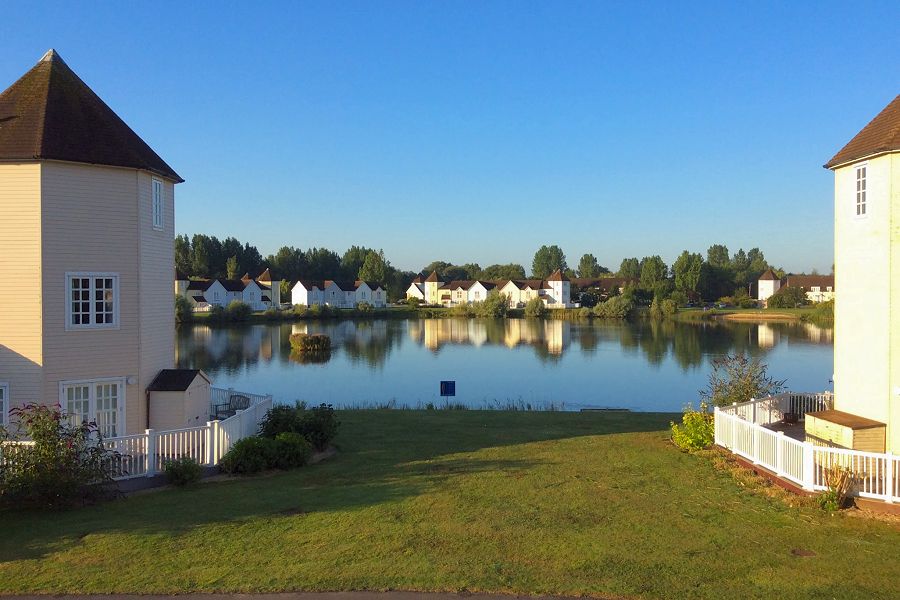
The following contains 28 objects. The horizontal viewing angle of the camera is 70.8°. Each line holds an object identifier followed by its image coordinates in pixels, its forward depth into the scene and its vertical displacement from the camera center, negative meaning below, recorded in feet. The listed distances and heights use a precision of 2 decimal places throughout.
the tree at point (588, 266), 582.35 +28.51
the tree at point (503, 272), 546.26 +22.24
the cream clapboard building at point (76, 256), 43.60 +3.07
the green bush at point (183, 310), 246.47 -4.69
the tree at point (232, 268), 412.57 +19.62
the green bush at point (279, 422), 47.03 -9.34
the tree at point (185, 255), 416.79 +28.75
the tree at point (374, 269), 444.14 +20.08
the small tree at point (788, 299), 347.97 -1.48
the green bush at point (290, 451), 41.50 -10.16
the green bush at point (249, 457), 39.88 -10.08
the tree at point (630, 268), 549.95 +25.24
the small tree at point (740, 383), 52.90 -7.48
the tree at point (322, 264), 445.78 +24.49
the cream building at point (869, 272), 38.11 +1.51
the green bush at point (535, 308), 332.19 -5.77
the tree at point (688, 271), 386.11 +15.67
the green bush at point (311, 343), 171.35 -12.48
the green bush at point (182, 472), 37.19 -10.22
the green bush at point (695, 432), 46.01 -9.99
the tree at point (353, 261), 465.06 +27.48
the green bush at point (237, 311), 268.11 -5.56
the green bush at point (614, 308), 309.22 -5.55
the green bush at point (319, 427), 47.26 -9.77
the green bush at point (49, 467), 31.40 -8.62
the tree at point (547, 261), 542.57 +31.46
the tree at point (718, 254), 603.02 +41.79
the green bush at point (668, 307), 321.32 -5.29
